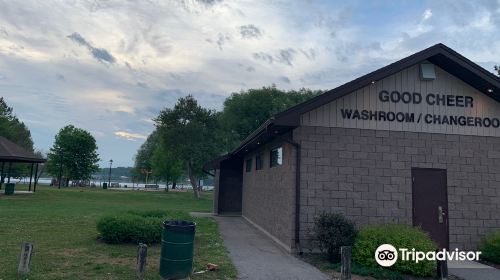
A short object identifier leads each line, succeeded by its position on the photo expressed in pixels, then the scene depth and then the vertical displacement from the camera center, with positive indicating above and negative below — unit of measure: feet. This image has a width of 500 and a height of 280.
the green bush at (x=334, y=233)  30.30 -3.34
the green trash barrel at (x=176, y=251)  24.53 -4.29
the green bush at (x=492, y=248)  33.22 -4.43
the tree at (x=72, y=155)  202.49 +13.87
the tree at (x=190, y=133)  135.64 +19.32
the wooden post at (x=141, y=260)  24.30 -4.88
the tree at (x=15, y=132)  177.99 +23.77
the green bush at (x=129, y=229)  36.60 -4.36
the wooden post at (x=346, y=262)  25.66 -4.75
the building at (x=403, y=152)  35.75 +4.16
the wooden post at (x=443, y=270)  26.76 -5.16
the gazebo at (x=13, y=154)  100.70 +6.97
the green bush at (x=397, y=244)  27.58 -3.74
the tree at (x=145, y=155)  245.65 +19.51
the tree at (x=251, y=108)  148.05 +31.72
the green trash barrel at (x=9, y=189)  104.20 -2.83
